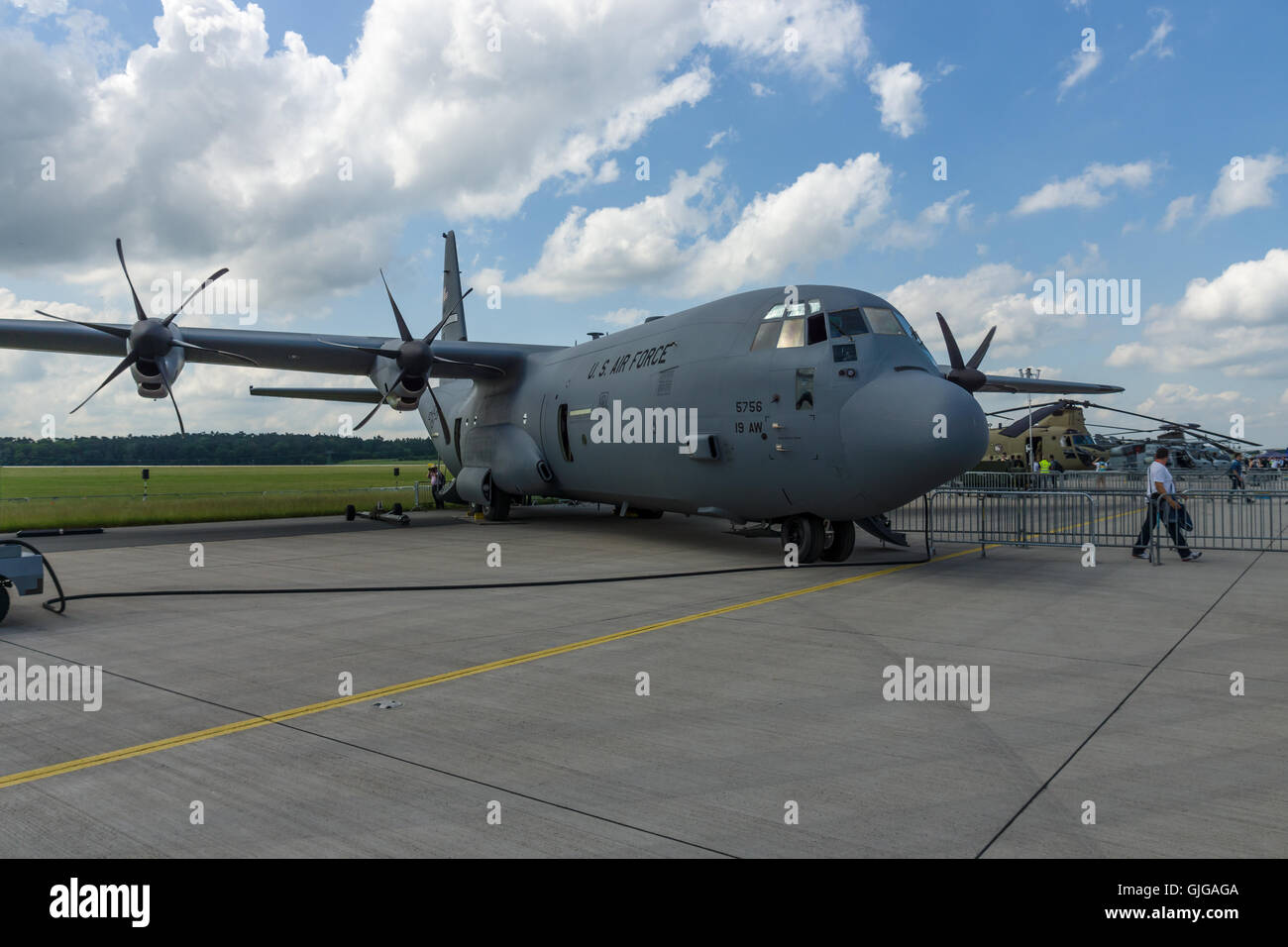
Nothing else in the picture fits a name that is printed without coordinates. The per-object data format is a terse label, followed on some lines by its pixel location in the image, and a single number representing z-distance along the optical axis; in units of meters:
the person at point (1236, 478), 23.38
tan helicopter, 42.78
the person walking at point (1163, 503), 13.95
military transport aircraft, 11.59
